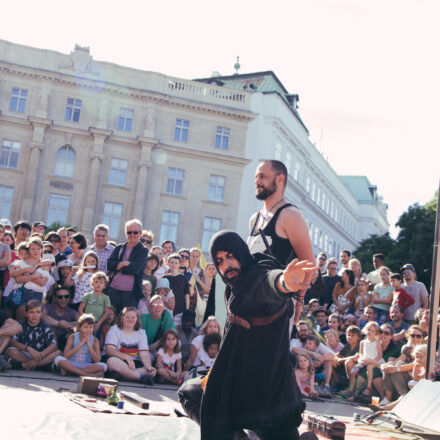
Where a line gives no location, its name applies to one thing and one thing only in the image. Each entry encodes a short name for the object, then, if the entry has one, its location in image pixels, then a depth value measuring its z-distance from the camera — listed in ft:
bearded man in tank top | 12.59
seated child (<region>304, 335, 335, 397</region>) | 36.19
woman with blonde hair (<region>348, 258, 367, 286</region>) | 45.04
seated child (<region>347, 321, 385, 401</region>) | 35.04
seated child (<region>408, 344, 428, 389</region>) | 31.55
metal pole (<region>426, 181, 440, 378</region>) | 24.97
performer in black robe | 10.82
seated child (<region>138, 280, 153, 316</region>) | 34.81
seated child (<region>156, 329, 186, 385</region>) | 31.94
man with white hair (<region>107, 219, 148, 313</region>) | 31.65
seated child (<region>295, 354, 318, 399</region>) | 33.19
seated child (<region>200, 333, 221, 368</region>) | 32.83
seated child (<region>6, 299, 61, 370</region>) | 29.14
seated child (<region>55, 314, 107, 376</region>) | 29.32
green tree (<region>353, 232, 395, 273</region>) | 160.86
